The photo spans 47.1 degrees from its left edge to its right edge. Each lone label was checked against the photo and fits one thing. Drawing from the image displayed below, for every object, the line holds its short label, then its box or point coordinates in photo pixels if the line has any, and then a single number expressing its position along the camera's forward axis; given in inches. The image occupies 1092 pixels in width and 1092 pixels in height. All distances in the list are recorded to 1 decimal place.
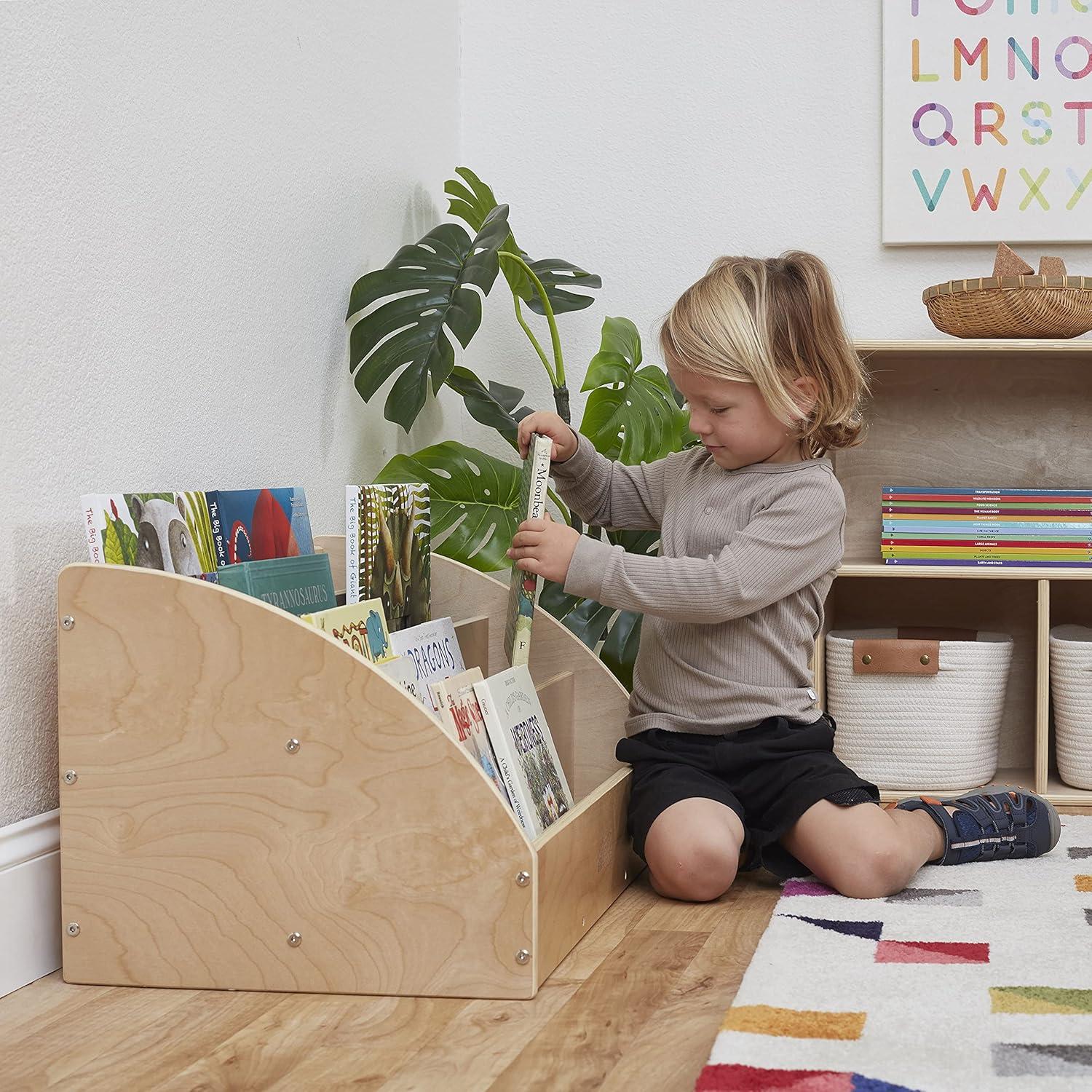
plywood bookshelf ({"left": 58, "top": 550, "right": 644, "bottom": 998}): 39.8
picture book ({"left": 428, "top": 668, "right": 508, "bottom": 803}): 45.8
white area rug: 31.9
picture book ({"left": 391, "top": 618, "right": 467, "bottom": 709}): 50.0
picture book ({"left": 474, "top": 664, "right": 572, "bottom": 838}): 47.1
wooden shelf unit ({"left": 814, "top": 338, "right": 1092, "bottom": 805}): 83.5
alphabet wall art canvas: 80.6
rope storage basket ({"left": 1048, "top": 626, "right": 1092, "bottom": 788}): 73.6
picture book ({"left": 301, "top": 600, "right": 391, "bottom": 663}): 45.0
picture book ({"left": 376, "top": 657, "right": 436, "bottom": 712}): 46.6
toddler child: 52.1
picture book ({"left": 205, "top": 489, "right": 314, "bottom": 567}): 49.3
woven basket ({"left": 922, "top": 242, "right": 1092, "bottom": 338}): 71.0
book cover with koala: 42.4
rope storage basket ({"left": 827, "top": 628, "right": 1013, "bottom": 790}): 74.0
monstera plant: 65.9
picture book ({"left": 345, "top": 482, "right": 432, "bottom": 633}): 52.1
